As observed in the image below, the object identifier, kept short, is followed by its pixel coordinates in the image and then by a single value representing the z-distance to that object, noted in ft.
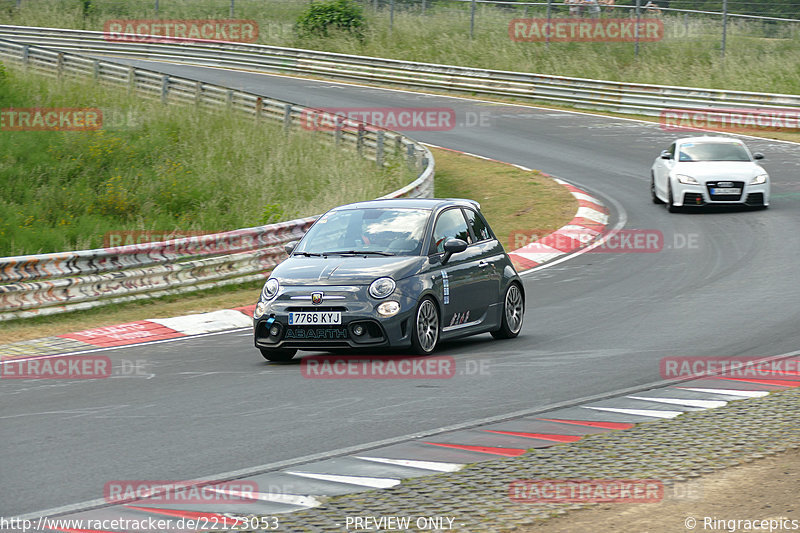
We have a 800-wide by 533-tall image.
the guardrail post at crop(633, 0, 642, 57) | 135.64
